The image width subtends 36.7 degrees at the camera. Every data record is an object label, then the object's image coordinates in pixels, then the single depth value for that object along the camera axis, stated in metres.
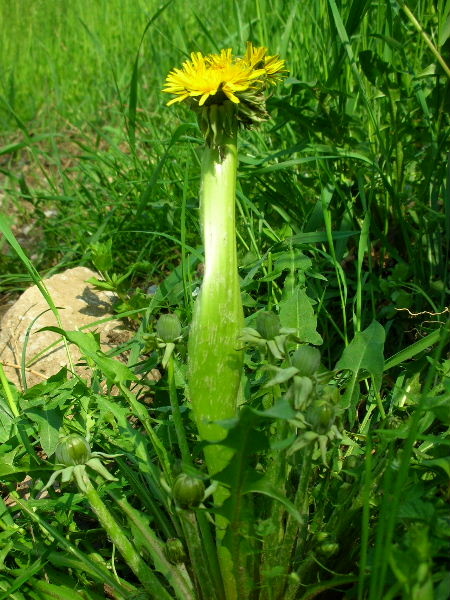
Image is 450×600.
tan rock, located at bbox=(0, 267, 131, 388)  0.64
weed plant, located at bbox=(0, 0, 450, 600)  0.32
